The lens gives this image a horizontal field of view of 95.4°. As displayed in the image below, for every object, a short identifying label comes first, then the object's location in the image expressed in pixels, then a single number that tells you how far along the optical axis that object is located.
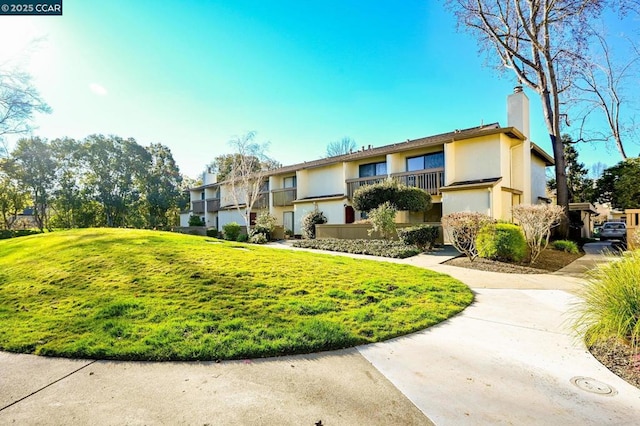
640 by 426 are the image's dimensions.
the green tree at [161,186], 35.31
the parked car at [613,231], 20.62
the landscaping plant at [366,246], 12.00
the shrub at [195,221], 32.12
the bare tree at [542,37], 14.63
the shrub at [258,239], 19.50
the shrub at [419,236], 13.26
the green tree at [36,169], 28.92
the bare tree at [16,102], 22.98
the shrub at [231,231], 22.05
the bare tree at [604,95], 16.86
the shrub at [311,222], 20.84
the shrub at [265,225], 21.19
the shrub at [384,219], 14.37
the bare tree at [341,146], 43.61
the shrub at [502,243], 9.58
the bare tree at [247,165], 23.34
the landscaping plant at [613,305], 3.18
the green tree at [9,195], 28.19
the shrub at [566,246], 13.05
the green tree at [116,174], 32.50
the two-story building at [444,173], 15.51
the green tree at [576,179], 30.17
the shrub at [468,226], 10.33
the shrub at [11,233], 25.48
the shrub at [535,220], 9.74
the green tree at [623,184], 21.06
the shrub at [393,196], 15.25
